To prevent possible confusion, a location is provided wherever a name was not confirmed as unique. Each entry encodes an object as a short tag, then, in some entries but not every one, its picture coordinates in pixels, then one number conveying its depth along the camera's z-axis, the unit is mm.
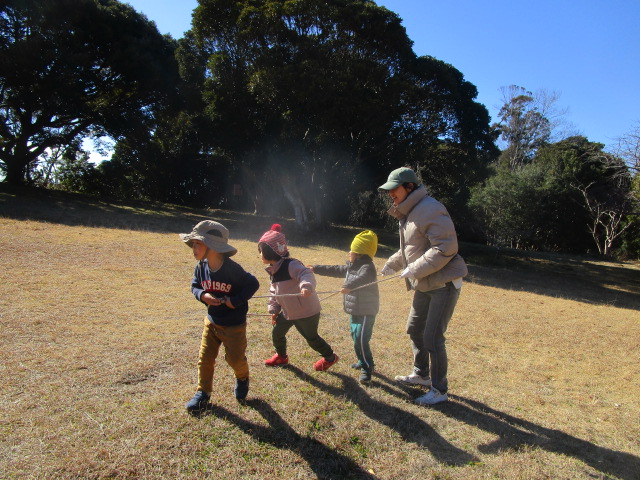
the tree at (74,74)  17125
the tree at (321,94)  14555
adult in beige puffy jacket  3541
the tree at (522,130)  36250
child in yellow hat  4090
